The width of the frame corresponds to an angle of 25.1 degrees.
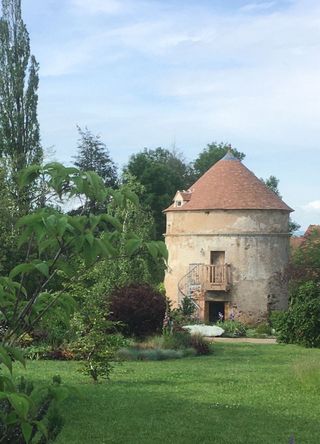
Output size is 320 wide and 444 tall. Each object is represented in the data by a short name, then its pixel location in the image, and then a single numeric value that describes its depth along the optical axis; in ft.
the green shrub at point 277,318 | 86.85
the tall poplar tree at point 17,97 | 126.62
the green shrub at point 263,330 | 104.48
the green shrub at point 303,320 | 81.02
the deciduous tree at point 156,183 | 175.22
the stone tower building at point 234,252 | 120.37
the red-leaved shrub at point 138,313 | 76.59
